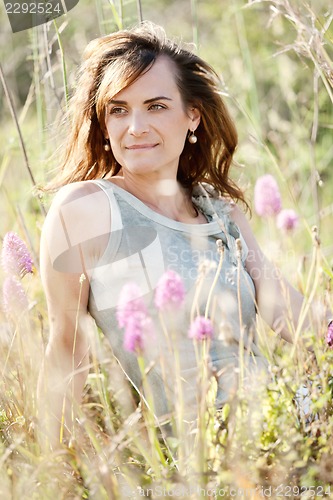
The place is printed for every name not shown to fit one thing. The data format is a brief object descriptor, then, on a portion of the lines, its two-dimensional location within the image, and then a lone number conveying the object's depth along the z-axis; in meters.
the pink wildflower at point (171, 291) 1.52
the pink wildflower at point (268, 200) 1.89
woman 1.88
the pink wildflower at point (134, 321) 1.49
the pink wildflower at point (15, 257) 1.76
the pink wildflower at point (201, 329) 1.59
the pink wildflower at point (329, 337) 1.75
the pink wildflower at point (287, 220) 1.88
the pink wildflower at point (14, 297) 1.70
